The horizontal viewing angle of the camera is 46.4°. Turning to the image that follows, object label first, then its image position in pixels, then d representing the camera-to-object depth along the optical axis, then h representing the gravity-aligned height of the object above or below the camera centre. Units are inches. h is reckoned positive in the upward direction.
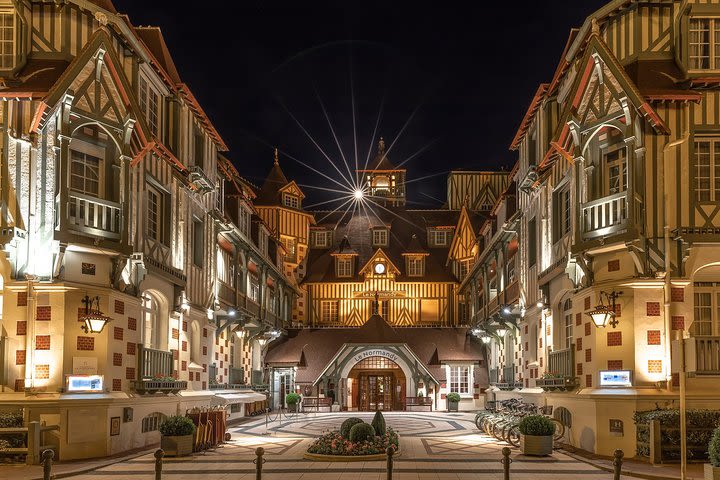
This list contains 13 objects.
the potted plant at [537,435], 744.3 -110.5
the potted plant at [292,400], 1633.9 -176.8
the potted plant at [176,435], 751.1 -114.2
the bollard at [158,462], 474.1 -87.8
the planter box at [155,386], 801.6 -78.1
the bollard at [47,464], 447.8 -83.7
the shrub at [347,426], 789.2 -111.0
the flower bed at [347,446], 743.1 -123.1
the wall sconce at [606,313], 722.2 -1.8
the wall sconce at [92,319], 714.3 -9.6
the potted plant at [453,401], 1716.3 -185.5
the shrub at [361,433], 764.6 -113.1
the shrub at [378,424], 815.1 -112.0
